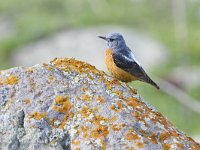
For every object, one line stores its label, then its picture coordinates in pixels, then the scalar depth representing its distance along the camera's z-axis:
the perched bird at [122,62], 10.61
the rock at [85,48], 34.94
